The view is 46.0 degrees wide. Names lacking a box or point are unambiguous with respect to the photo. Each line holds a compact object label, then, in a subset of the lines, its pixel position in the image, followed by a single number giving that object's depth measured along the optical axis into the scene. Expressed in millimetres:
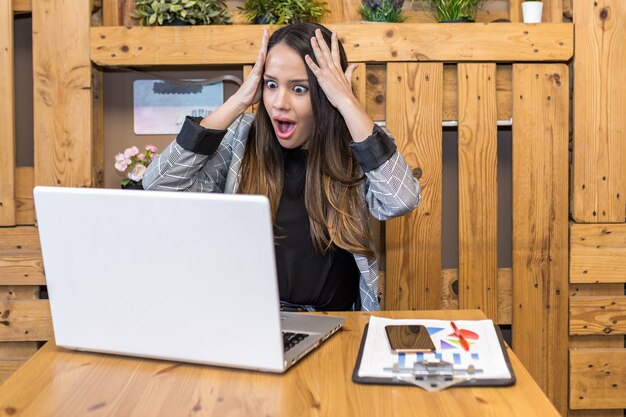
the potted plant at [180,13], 2533
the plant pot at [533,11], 2529
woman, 1962
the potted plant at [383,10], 2545
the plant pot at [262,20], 2541
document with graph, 1142
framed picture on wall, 2775
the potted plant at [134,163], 2520
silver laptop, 1087
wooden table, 1034
